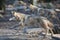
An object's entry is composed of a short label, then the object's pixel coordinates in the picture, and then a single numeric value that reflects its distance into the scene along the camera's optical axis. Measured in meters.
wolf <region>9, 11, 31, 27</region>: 10.64
